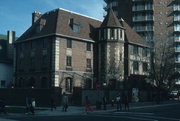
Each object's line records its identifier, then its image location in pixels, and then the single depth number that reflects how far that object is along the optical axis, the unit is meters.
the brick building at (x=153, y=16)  75.94
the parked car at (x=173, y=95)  55.27
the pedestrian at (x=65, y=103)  29.82
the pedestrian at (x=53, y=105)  31.25
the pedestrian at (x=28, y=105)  27.62
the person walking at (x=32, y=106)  26.27
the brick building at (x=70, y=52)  42.62
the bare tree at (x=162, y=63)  48.66
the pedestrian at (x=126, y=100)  31.66
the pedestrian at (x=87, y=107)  28.05
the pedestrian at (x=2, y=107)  26.22
